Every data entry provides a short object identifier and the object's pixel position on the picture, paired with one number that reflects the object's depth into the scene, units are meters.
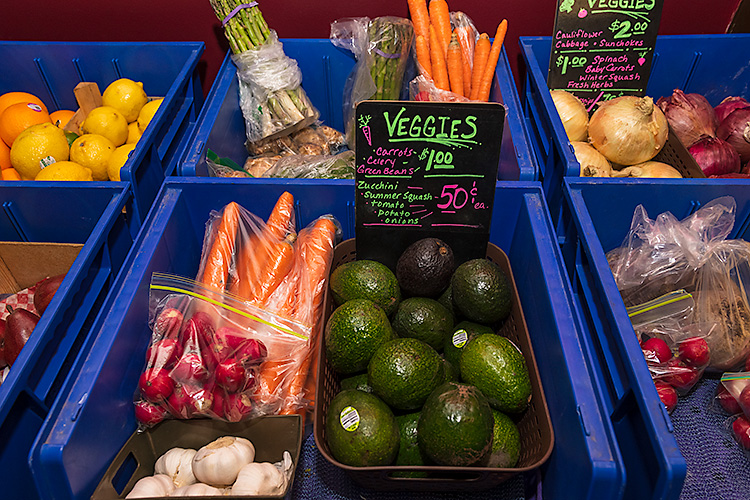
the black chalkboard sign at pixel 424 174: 1.10
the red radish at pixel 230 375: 1.04
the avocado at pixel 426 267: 1.16
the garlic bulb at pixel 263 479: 0.91
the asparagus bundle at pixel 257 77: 1.83
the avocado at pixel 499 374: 0.97
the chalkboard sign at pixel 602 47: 1.65
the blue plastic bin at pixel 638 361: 0.86
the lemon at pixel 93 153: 1.65
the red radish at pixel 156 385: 1.01
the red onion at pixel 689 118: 1.75
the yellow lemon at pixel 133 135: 1.83
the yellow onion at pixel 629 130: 1.56
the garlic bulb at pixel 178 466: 0.99
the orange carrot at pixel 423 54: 1.91
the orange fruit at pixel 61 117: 1.94
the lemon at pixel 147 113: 1.82
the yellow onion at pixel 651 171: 1.54
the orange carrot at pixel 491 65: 1.84
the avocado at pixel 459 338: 1.11
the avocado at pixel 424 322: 1.11
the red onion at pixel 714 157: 1.62
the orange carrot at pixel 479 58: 1.85
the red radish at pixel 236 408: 1.04
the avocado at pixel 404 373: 0.96
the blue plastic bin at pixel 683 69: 1.80
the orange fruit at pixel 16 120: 1.81
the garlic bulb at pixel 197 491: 0.93
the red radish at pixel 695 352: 1.21
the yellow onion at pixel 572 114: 1.66
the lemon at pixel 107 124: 1.74
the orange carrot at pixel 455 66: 1.82
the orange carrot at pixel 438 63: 1.87
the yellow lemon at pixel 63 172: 1.55
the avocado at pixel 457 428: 0.85
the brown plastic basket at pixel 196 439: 1.01
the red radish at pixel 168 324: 1.11
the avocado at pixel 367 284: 1.15
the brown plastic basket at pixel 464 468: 0.88
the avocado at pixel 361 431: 0.89
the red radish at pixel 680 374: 1.23
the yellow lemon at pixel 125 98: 1.84
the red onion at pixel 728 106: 1.84
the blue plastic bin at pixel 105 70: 1.83
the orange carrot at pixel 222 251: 1.31
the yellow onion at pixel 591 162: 1.54
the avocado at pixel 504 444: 0.93
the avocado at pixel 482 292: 1.11
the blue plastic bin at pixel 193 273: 0.86
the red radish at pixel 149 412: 1.03
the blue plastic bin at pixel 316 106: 1.51
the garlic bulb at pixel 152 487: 0.92
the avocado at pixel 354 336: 1.03
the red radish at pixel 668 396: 1.21
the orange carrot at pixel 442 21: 1.91
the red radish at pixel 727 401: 1.25
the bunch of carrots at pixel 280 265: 1.26
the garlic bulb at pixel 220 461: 0.95
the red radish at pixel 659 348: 1.21
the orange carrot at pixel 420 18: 1.91
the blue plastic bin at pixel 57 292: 0.98
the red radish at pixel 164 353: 1.06
